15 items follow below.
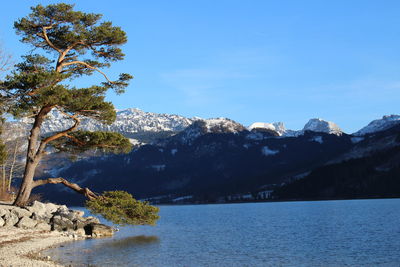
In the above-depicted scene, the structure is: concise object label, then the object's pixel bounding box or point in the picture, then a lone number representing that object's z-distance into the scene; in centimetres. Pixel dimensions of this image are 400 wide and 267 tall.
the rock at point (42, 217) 5027
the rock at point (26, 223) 4638
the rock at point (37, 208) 5099
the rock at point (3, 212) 4454
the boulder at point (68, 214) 5666
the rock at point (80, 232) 5553
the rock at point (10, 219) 4466
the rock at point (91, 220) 6117
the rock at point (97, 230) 5779
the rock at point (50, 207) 5610
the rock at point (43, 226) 4890
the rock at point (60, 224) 5328
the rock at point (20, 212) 4554
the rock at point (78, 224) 5695
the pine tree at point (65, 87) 3556
